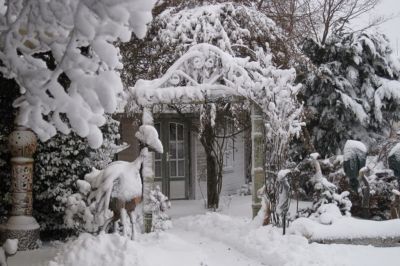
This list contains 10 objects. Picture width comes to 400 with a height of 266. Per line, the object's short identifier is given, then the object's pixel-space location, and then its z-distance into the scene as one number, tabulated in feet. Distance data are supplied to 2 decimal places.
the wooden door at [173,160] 47.32
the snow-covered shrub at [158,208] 26.99
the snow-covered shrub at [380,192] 34.83
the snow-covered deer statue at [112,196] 23.11
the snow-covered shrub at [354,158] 32.99
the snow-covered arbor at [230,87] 27.48
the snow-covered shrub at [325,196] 31.04
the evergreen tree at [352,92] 43.93
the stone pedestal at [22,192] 24.04
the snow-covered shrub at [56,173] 26.61
